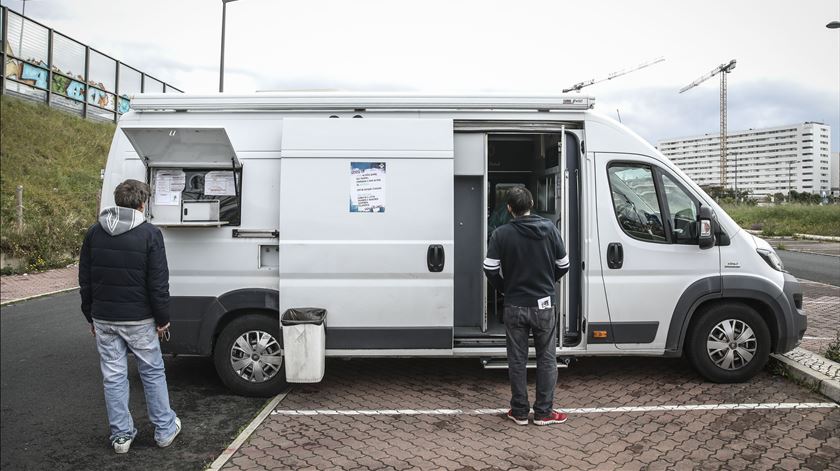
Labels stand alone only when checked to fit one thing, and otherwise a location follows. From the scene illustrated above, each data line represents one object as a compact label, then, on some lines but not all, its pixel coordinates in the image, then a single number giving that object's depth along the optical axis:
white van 5.30
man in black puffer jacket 4.01
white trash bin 5.05
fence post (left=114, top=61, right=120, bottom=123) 18.85
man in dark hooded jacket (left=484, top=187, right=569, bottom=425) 4.71
